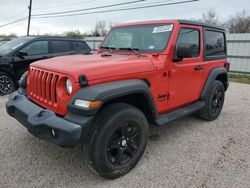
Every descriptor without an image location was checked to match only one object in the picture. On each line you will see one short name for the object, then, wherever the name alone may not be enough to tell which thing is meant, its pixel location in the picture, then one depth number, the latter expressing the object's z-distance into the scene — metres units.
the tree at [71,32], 32.81
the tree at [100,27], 39.41
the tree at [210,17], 32.02
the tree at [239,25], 27.89
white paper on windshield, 3.43
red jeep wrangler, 2.38
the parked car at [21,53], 6.17
